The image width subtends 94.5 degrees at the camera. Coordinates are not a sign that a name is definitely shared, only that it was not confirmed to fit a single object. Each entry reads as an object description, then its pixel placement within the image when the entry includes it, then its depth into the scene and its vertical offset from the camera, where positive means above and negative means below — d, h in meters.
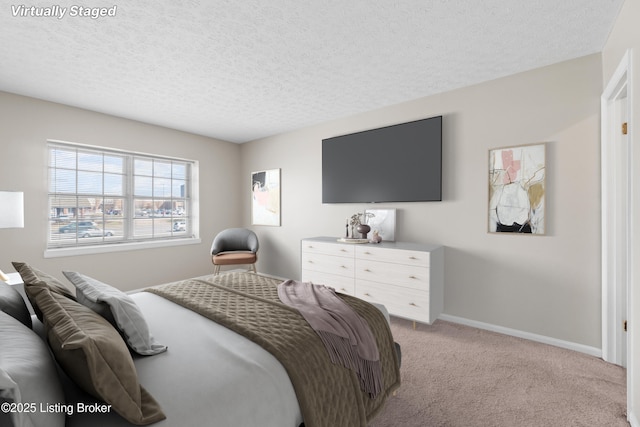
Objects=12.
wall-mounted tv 3.32 +0.62
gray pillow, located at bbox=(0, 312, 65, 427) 0.66 -0.44
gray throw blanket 1.47 -0.64
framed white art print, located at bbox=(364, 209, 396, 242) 3.63 -0.10
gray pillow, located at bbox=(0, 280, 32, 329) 1.29 -0.42
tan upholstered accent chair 4.41 -0.55
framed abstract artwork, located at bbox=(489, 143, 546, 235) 2.72 +0.24
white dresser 2.94 -0.65
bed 0.89 -0.61
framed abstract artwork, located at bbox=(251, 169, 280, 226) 5.03 +0.29
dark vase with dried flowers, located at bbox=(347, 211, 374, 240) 3.64 -0.12
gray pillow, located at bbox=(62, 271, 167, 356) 1.26 -0.45
